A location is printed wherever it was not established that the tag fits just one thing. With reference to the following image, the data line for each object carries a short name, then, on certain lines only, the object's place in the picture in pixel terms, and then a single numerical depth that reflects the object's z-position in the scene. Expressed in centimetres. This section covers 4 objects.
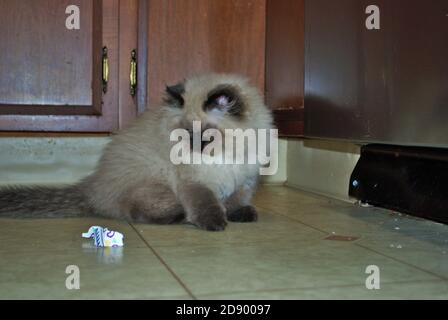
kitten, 177
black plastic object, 151
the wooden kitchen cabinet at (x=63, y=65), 240
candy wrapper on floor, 141
